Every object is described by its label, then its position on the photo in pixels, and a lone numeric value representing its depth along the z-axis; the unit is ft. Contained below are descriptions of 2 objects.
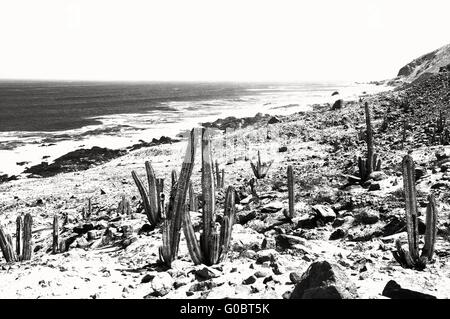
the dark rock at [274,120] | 91.25
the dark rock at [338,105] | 90.17
